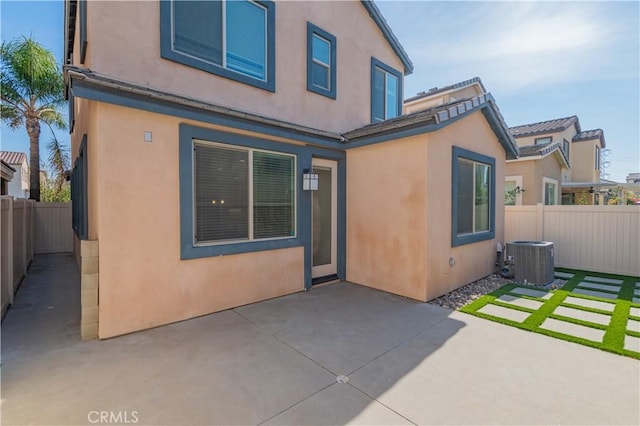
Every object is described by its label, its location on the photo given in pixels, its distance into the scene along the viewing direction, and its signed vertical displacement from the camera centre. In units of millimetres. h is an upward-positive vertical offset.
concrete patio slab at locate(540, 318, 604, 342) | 4422 -1924
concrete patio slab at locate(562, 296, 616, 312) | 5637 -1896
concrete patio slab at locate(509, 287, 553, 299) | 6389 -1910
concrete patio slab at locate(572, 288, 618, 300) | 6258 -1889
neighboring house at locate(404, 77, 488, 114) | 16281 +6571
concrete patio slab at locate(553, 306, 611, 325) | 5012 -1909
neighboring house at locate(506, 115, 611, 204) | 14031 +2542
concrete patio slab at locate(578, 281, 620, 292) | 6828 -1875
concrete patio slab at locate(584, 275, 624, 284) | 7430 -1861
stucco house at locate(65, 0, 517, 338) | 4480 +866
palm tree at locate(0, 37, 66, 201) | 12719 +5358
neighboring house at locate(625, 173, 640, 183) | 46331 +5462
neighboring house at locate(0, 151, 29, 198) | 22859 +3052
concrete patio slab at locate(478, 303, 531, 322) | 5204 -1935
